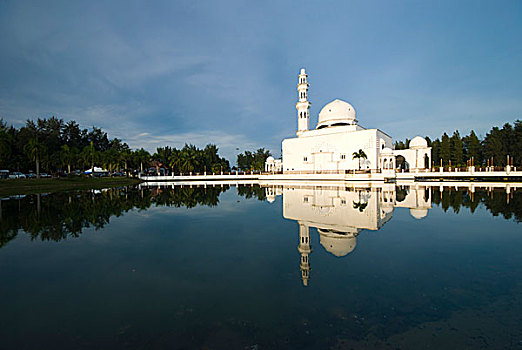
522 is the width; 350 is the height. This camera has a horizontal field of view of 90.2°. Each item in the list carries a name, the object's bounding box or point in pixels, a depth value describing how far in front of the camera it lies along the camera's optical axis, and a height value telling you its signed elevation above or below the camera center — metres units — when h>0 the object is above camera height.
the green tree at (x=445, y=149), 55.53 +4.08
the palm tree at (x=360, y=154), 40.81 +2.52
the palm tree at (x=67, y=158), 45.53 +3.34
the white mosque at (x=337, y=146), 42.69 +4.45
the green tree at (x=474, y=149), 53.94 +4.05
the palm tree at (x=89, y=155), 48.86 +4.11
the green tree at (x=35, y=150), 37.50 +4.06
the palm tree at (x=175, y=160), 57.66 +3.25
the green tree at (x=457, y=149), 54.25 +4.01
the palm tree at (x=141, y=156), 54.36 +4.08
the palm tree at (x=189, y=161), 57.03 +2.97
